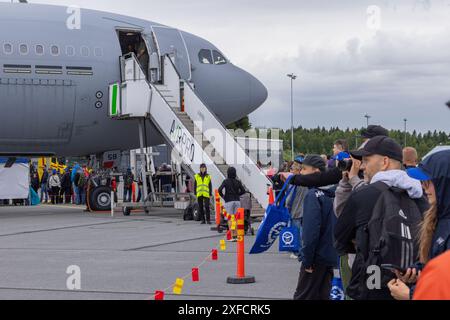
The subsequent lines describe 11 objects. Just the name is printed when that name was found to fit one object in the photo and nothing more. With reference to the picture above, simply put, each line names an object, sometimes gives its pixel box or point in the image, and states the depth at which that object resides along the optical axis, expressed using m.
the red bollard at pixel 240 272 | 10.49
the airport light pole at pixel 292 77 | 73.88
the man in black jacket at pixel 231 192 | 18.02
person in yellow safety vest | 20.42
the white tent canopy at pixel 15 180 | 33.12
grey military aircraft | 22.33
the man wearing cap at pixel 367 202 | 5.17
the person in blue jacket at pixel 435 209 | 4.00
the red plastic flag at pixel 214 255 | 13.05
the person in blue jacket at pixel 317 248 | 6.91
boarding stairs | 21.34
